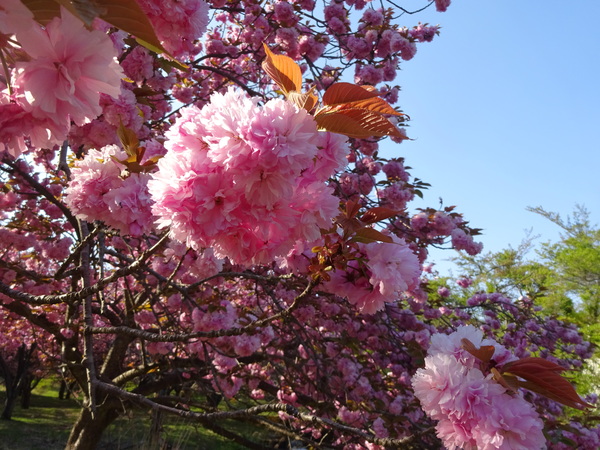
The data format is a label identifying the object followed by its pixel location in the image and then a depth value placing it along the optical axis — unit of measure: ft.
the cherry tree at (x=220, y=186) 0.86
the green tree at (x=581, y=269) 45.37
